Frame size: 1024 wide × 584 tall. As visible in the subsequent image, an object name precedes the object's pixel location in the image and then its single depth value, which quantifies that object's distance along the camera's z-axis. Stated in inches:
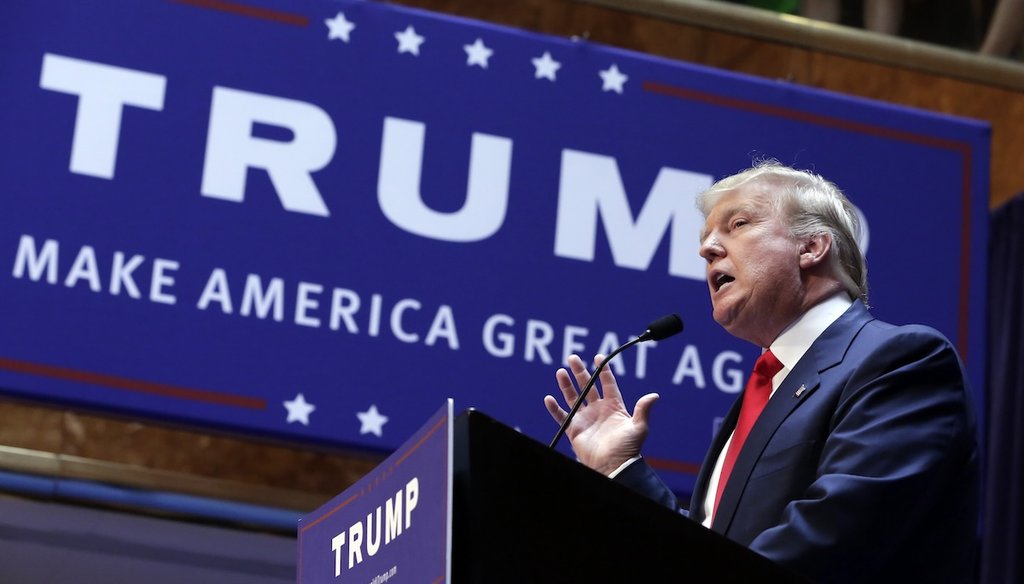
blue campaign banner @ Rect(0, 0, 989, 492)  151.1
